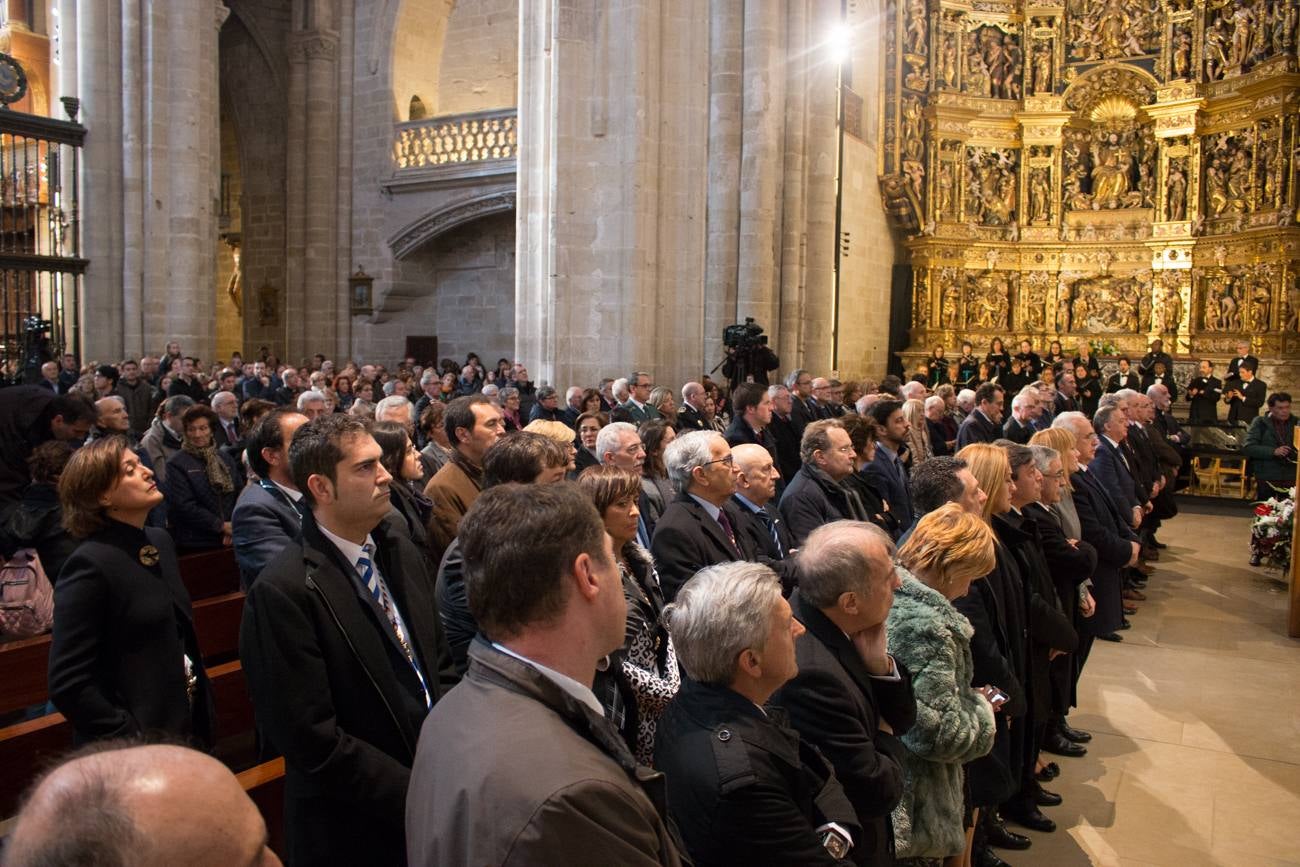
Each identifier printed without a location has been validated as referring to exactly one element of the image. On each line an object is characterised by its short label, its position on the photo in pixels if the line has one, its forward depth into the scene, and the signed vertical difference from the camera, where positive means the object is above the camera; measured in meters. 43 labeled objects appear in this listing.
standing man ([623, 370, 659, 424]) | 9.25 -0.36
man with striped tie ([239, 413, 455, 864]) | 2.49 -0.81
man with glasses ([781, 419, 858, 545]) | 5.31 -0.63
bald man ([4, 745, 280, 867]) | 0.99 -0.46
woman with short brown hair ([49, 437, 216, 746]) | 2.87 -0.78
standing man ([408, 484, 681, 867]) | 1.48 -0.58
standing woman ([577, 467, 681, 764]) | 2.91 -0.81
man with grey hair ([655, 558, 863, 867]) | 2.22 -0.86
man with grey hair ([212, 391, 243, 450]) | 7.35 -0.46
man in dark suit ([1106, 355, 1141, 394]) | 15.94 -0.18
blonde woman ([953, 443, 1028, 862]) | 3.65 -1.04
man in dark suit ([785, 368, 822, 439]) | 10.09 -0.38
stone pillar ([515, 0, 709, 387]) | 10.45 +1.94
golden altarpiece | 18.30 +3.78
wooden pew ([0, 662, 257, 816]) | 3.35 -1.33
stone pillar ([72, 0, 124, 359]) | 14.49 +2.59
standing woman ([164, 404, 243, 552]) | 5.78 -0.78
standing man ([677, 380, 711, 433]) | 9.62 -0.46
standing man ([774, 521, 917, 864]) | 2.68 -0.85
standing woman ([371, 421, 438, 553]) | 4.36 -0.50
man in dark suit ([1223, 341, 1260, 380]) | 15.08 +0.16
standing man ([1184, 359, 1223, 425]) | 14.88 -0.44
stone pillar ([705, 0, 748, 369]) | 13.80 +2.73
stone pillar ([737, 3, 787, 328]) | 13.76 +2.81
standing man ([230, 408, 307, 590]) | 3.64 -0.55
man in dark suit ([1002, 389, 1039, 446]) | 9.09 -0.44
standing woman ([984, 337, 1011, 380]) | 17.53 +0.08
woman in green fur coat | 3.11 -1.08
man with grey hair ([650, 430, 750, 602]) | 4.05 -0.63
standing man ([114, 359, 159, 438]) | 12.25 -0.55
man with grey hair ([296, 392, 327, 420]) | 6.77 -0.32
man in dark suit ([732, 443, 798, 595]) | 4.74 -0.64
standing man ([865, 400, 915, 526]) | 7.04 -0.69
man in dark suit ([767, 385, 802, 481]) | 9.57 -0.67
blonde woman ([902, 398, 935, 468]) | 8.59 -0.56
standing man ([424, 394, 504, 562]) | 4.31 -0.48
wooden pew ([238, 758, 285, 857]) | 3.26 -1.40
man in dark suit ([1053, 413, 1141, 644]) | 5.98 -1.03
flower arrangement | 9.05 -1.42
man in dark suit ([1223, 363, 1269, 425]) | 14.48 -0.40
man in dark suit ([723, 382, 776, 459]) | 7.81 -0.38
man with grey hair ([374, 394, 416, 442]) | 5.94 -0.32
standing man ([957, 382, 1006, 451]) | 9.06 -0.46
